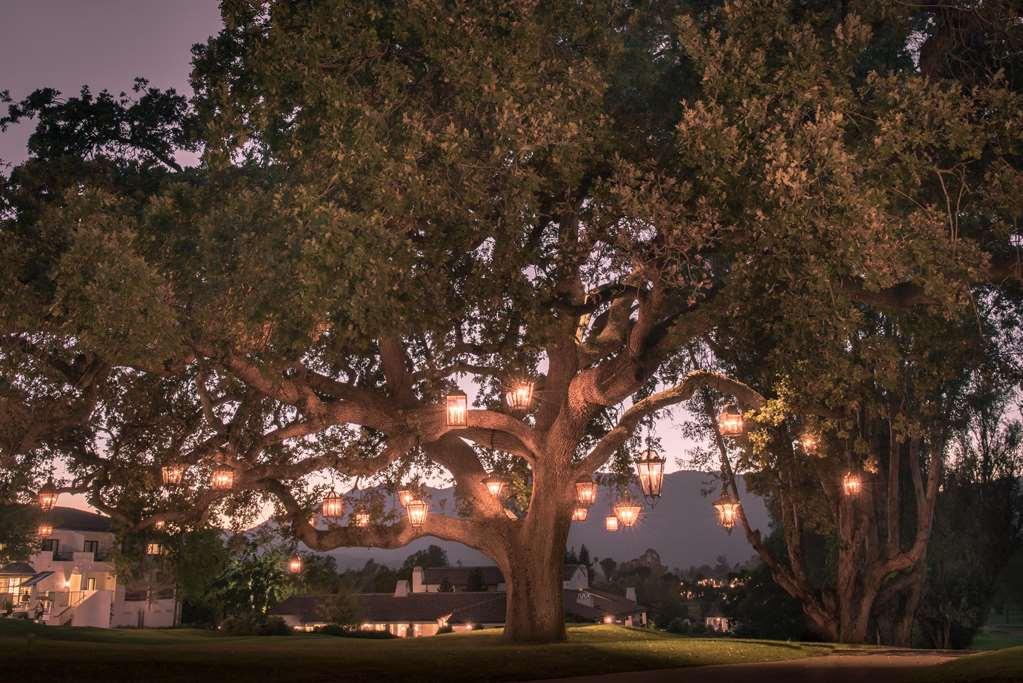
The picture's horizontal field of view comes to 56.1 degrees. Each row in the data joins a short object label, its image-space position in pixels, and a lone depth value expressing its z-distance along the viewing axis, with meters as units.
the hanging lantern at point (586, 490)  23.72
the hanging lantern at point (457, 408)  20.17
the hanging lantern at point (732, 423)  20.67
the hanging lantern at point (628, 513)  24.73
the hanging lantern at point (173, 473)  22.91
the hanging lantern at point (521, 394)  20.50
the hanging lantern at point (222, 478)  22.59
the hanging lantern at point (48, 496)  24.19
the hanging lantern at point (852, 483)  26.34
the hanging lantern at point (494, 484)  25.17
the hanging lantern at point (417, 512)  24.42
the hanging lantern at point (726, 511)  26.73
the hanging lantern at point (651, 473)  20.62
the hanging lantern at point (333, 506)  25.41
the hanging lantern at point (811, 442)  19.70
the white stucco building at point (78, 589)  78.99
